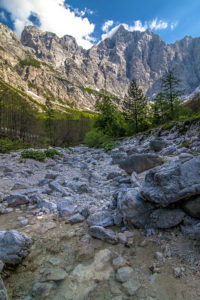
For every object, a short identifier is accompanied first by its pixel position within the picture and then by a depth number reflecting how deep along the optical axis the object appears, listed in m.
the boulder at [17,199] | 4.65
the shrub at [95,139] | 23.09
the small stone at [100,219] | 3.36
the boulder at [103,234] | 2.87
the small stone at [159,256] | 2.35
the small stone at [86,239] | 2.96
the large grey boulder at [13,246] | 2.39
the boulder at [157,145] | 10.02
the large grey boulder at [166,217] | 2.68
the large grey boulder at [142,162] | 6.32
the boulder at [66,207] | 4.03
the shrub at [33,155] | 11.49
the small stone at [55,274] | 2.17
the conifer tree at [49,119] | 36.41
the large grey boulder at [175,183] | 2.63
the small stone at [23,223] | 3.58
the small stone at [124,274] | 2.11
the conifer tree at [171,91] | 24.48
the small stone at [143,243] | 2.67
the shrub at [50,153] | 13.35
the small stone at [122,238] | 2.82
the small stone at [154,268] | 2.15
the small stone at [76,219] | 3.67
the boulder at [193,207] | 2.54
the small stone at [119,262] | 2.33
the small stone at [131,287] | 1.92
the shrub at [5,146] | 14.50
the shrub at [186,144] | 7.90
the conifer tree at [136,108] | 29.25
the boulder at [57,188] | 5.38
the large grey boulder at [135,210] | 3.10
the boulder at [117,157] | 10.30
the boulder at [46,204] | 4.30
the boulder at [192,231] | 2.36
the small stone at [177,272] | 2.03
